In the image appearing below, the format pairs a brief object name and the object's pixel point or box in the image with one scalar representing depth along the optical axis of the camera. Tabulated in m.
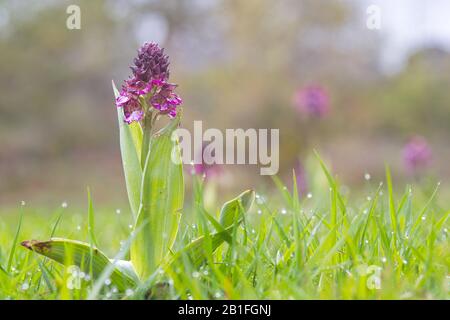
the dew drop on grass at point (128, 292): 1.10
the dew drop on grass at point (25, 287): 1.13
